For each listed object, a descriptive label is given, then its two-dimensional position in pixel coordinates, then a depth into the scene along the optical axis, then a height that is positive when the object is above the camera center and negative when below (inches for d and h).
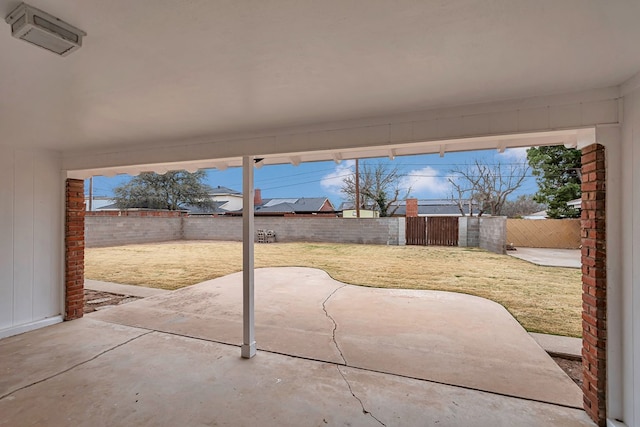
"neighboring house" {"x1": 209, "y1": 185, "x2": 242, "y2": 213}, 1224.5 +66.9
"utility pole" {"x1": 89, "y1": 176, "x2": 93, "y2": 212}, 753.6 +66.9
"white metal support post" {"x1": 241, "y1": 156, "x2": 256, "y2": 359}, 123.0 -17.8
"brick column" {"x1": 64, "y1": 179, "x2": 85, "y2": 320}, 161.5 -19.4
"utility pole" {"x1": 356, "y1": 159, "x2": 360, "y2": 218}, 625.9 +32.8
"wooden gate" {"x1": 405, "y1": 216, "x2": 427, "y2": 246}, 521.3 -27.8
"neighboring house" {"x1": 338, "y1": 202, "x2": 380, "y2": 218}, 719.2 +3.5
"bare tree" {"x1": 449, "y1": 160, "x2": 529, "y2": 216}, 762.8 +84.5
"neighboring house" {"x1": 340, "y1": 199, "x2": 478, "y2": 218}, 841.2 +25.3
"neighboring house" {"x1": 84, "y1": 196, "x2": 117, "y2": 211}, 1210.0 +54.7
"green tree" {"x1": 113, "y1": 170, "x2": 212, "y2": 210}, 853.8 +69.3
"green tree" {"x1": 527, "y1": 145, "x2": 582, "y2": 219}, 516.1 +64.0
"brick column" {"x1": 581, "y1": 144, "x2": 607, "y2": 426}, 80.7 -20.4
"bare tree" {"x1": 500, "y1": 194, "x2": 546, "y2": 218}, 884.0 +21.3
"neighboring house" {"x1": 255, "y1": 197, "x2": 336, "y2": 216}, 1051.6 +35.4
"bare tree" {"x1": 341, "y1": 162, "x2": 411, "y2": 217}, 788.0 +74.8
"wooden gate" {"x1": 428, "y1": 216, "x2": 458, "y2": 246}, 498.3 -27.8
